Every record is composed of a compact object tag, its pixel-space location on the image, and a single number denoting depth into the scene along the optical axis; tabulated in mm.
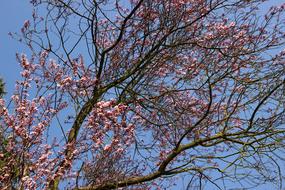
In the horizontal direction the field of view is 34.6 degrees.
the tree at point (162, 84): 5516
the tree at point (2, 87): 13882
